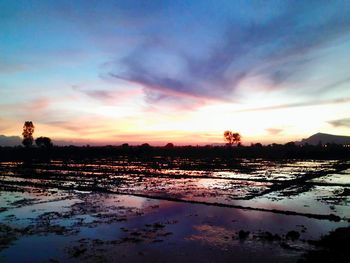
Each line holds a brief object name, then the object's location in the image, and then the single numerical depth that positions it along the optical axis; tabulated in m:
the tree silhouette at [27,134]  116.31
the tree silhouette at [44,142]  126.10
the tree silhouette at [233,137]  160.62
